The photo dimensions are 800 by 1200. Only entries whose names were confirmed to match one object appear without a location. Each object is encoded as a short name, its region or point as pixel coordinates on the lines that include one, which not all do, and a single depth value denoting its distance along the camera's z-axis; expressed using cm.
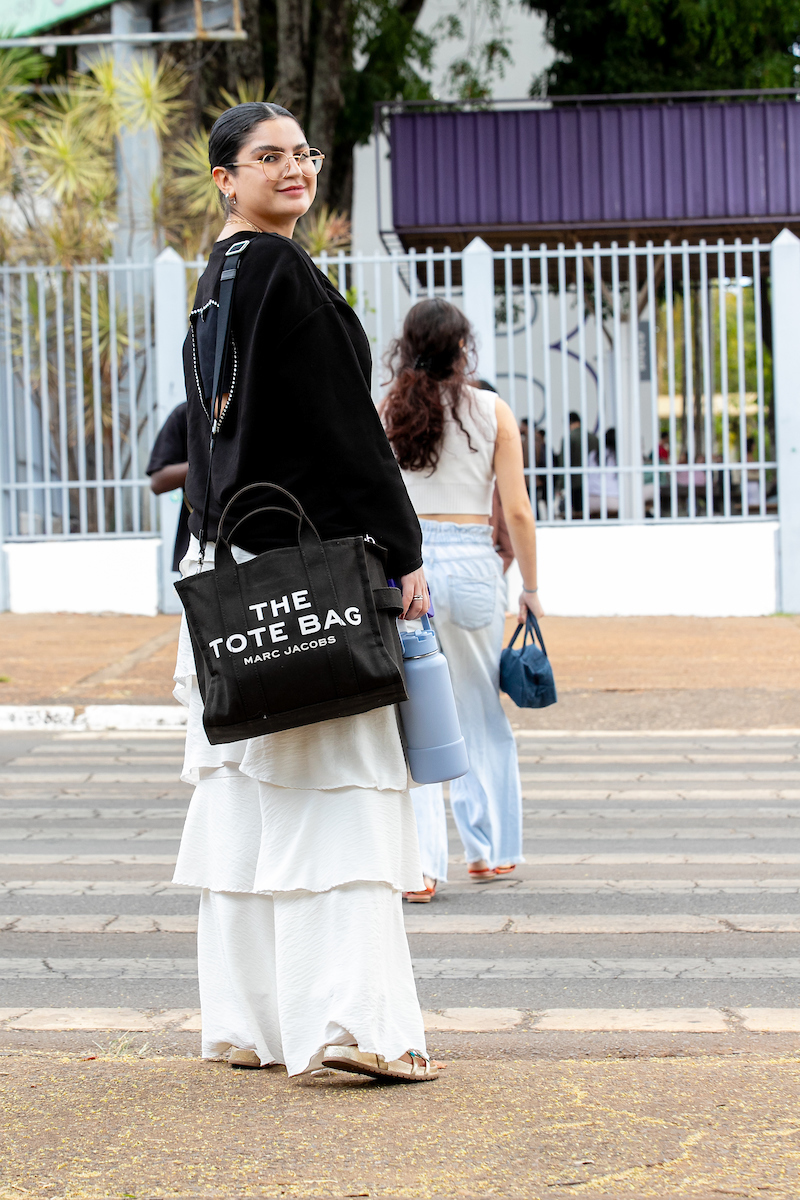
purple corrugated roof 1702
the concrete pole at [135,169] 1520
